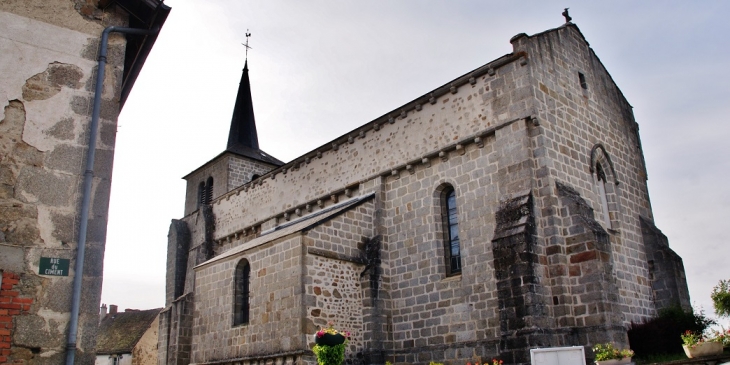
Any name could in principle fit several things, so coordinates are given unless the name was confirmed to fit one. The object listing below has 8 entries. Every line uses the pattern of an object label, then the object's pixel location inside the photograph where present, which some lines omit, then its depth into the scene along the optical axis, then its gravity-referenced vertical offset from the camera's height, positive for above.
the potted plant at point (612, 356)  11.03 -0.07
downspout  7.98 +2.56
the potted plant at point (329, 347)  12.20 +0.33
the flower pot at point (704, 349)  10.98 -0.01
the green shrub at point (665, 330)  13.27 +0.45
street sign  8.06 +1.45
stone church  12.67 +2.91
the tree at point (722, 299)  14.46 +1.18
